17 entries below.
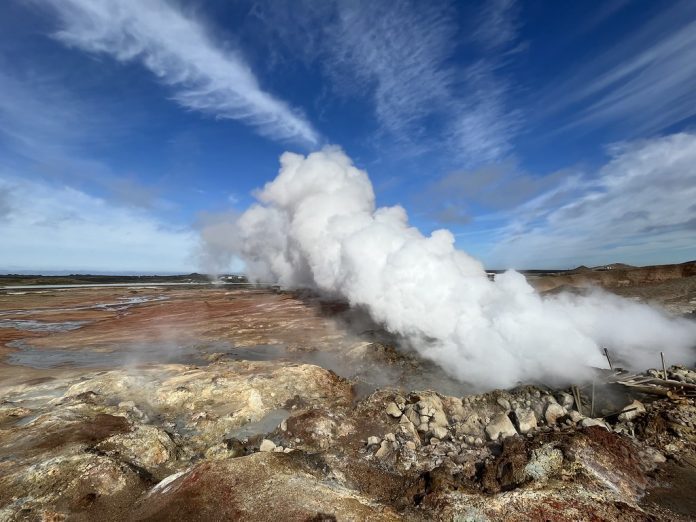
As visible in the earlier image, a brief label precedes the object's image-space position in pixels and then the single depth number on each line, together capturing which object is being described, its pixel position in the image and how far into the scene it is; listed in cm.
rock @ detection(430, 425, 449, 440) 1023
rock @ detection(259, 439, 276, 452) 984
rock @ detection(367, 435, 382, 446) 999
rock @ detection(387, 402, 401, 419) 1146
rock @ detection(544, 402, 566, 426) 1034
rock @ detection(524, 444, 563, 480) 775
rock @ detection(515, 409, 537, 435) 999
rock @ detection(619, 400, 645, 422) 1009
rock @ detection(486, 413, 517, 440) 981
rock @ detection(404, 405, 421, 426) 1102
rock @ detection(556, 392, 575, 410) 1133
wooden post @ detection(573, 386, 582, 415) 1105
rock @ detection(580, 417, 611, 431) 946
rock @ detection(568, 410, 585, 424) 999
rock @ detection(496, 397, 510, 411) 1143
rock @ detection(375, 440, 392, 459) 939
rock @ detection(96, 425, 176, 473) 934
